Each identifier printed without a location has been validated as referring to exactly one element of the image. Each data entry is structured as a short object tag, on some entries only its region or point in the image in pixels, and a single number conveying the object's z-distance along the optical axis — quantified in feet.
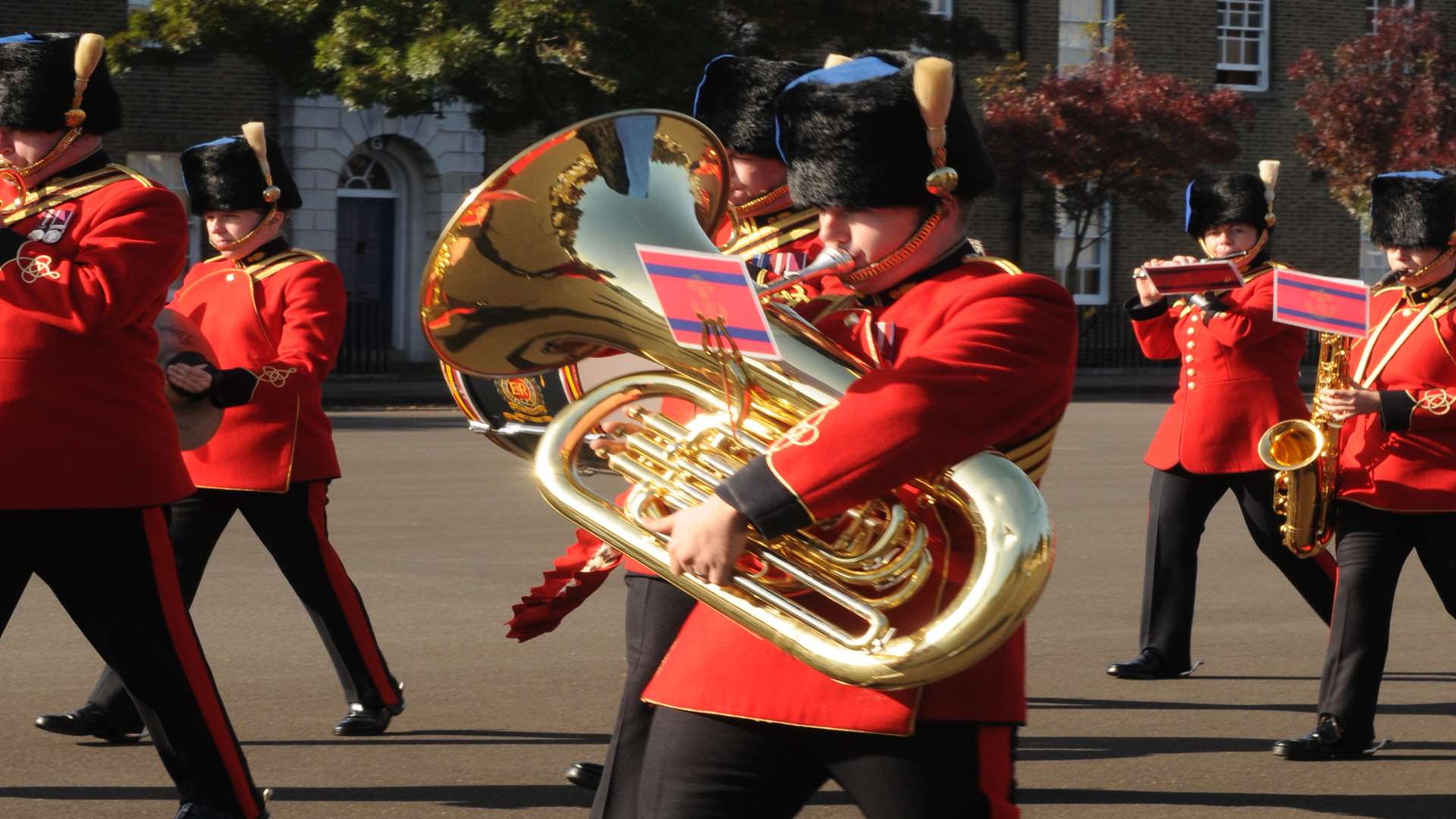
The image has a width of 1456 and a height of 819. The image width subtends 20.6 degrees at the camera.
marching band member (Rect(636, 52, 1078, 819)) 18.87
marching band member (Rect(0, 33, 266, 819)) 28.94
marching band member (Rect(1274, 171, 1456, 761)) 38.76
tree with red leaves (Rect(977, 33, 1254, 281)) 173.67
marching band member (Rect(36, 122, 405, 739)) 39.17
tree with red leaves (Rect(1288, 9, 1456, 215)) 187.73
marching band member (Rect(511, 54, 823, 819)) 25.69
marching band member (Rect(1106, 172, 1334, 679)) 46.60
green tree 135.44
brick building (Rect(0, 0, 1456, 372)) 164.40
